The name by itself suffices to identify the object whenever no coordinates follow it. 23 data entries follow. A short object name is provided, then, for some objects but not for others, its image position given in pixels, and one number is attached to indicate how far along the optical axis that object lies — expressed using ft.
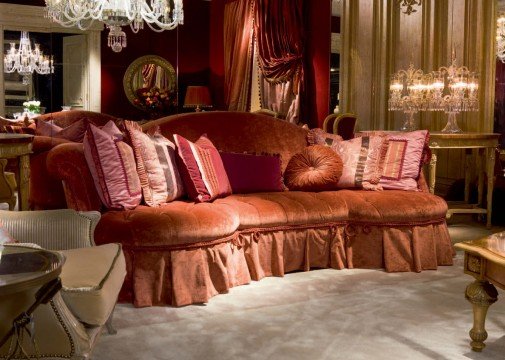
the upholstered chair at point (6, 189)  15.77
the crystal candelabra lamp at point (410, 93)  21.12
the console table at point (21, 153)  14.58
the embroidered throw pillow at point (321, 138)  15.58
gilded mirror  25.86
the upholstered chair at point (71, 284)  6.50
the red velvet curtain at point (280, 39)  26.22
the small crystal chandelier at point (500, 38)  20.12
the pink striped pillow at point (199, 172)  12.80
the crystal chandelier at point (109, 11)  21.18
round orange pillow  14.60
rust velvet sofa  11.05
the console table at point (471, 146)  17.92
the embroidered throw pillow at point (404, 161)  15.05
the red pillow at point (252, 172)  14.14
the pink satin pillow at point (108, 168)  11.68
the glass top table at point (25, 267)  5.39
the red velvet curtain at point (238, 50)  27.78
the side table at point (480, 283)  8.87
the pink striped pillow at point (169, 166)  12.65
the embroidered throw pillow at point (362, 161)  14.98
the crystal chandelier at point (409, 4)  22.62
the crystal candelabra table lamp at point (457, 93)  19.51
